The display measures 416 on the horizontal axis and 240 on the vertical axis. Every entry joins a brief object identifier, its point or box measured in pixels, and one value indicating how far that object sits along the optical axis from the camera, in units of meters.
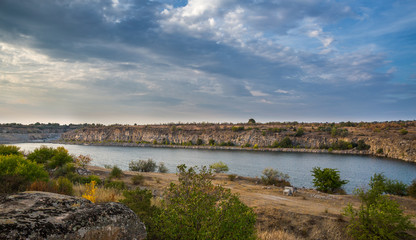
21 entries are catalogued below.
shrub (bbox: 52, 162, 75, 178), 18.60
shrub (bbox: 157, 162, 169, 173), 34.16
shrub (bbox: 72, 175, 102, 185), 16.94
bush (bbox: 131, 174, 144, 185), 19.87
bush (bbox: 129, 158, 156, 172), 33.66
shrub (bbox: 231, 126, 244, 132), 95.29
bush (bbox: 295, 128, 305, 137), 79.62
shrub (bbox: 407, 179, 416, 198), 19.53
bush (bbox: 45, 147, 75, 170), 22.39
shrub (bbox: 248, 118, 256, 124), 134.57
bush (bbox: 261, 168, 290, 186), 25.69
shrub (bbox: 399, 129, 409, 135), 61.26
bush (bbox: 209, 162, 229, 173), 32.97
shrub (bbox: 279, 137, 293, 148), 75.81
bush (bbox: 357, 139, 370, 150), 64.12
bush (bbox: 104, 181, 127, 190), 15.97
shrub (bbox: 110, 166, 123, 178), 22.78
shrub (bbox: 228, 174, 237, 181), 26.24
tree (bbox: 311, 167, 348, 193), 23.41
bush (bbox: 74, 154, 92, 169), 25.62
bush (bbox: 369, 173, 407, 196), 21.20
